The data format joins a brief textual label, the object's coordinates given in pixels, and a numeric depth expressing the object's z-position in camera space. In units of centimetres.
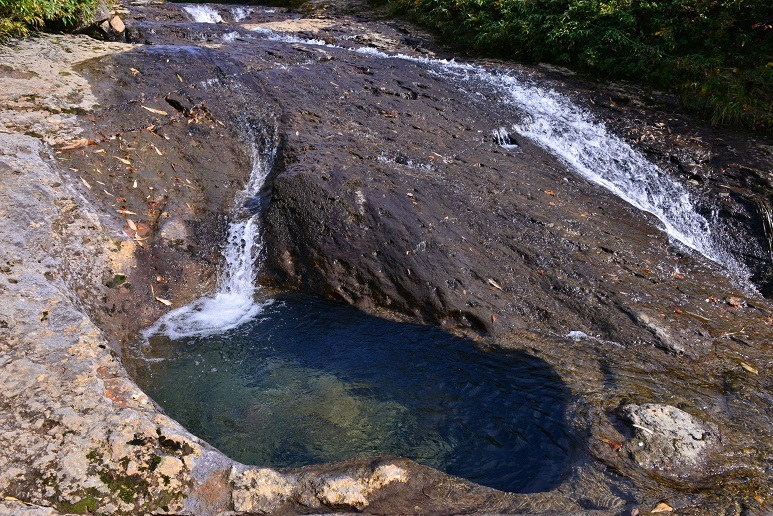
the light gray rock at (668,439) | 409
